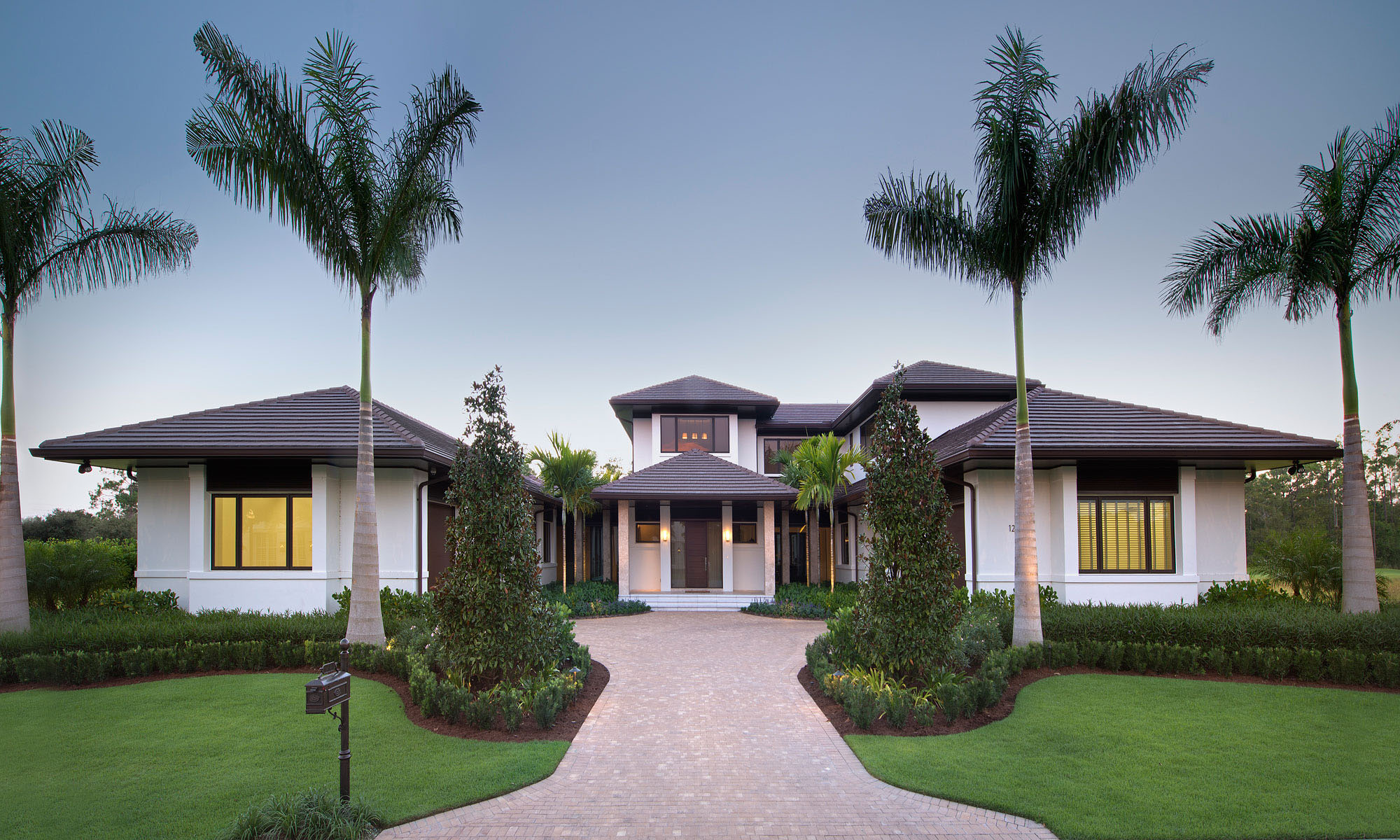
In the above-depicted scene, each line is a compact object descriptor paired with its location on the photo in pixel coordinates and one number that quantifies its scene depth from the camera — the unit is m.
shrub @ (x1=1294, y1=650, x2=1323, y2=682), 9.74
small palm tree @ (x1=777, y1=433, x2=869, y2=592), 18.88
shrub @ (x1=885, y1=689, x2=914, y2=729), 7.82
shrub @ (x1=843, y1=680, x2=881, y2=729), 7.87
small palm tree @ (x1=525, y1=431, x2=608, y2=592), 20.31
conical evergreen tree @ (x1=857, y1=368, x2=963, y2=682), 8.59
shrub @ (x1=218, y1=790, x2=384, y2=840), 4.94
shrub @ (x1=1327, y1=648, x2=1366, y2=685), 9.58
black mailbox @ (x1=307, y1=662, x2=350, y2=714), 5.03
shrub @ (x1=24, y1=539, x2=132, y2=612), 14.28
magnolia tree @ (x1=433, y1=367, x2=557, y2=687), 8.21
